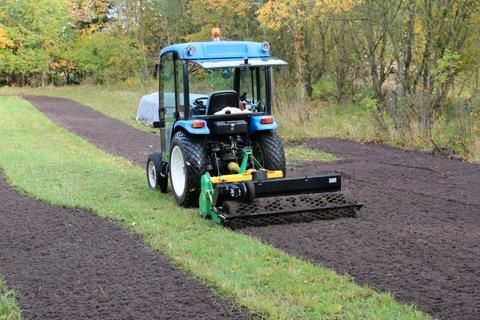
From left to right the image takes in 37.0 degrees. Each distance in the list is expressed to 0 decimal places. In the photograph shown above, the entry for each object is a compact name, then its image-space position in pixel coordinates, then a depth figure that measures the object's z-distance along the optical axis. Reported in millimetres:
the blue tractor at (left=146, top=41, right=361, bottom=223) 8508
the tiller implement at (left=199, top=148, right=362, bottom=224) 8320
